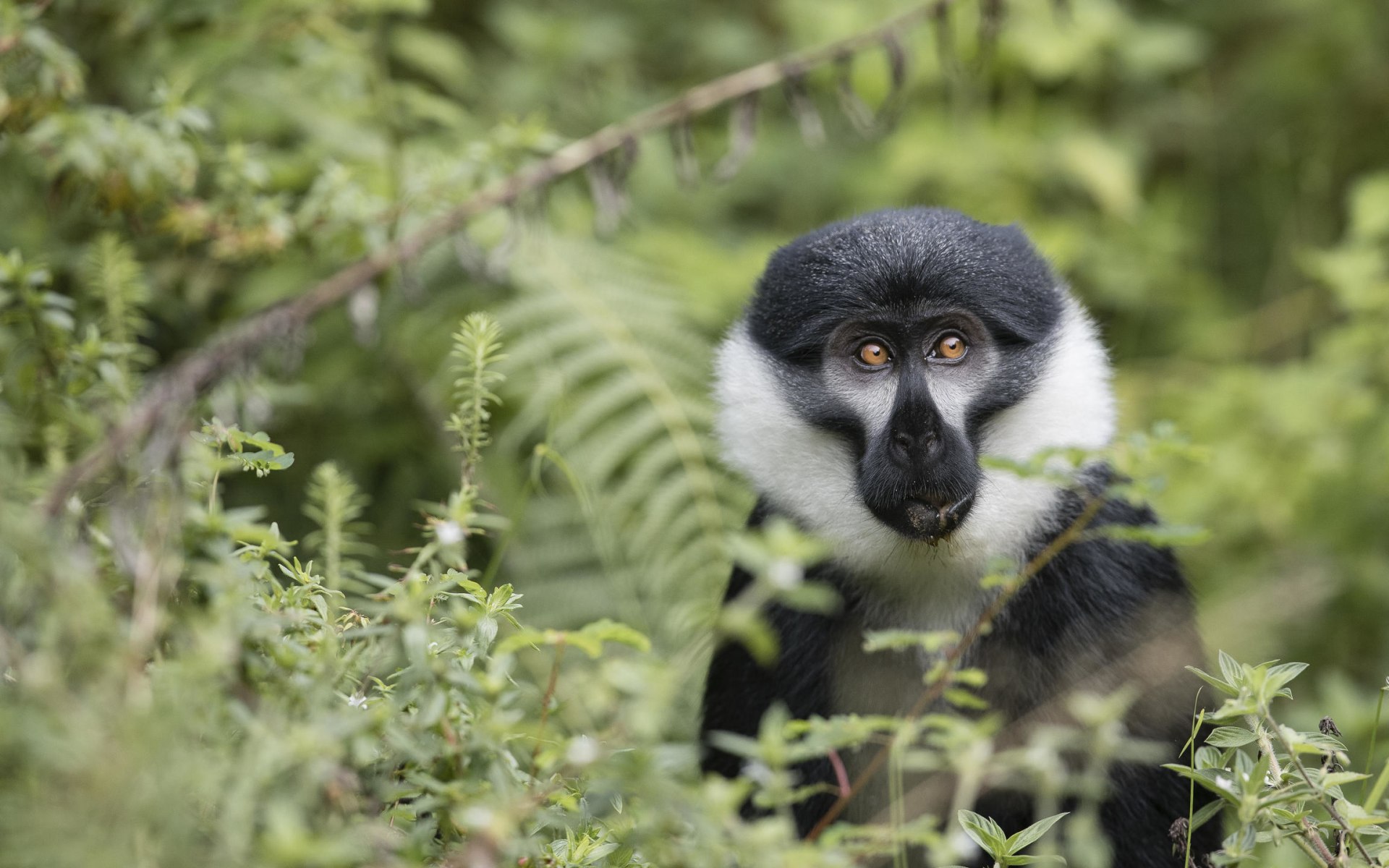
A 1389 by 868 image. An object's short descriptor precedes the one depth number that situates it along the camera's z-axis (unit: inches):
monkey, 248.2
